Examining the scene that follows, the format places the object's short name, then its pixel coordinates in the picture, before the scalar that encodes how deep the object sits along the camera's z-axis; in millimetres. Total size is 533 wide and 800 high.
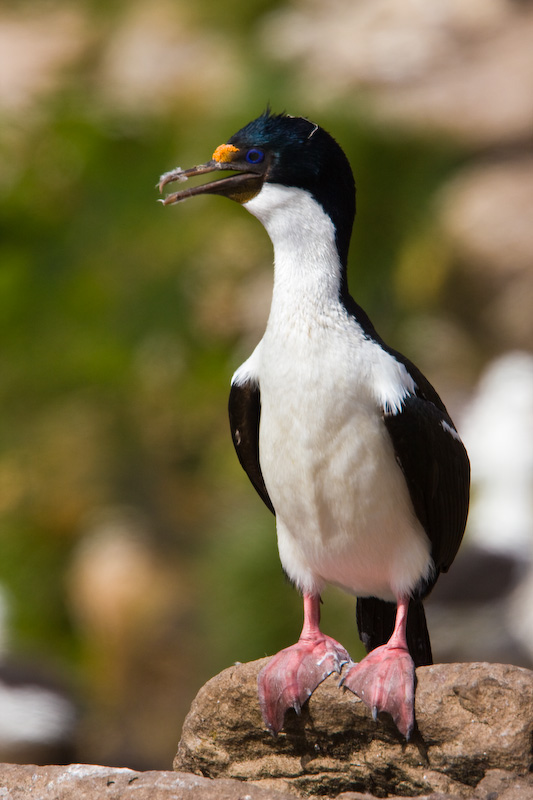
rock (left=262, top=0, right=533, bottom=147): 22437
